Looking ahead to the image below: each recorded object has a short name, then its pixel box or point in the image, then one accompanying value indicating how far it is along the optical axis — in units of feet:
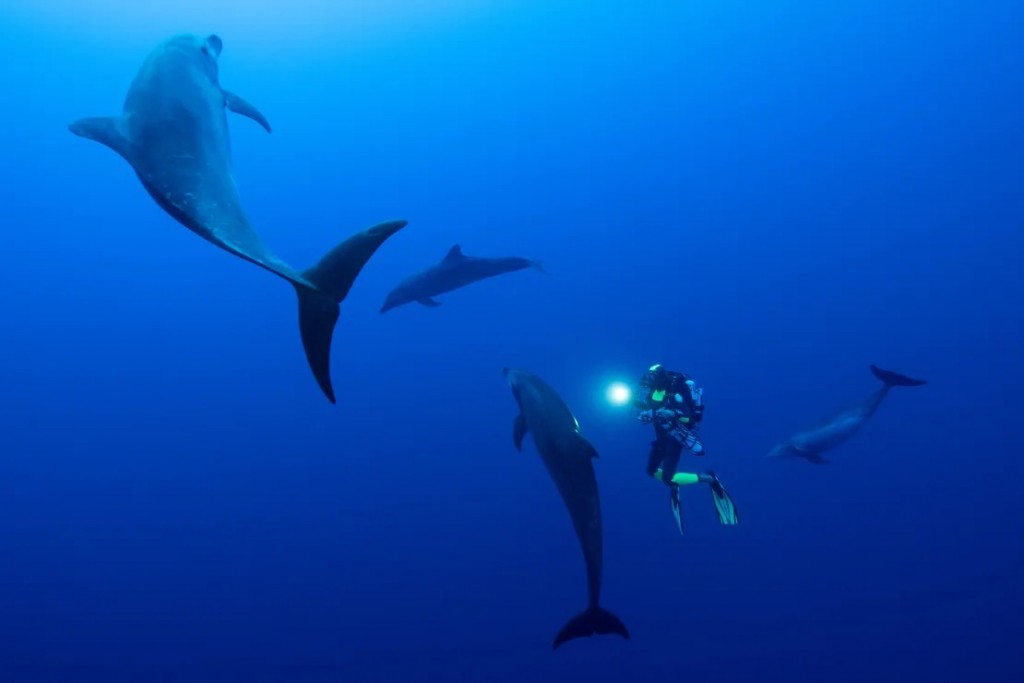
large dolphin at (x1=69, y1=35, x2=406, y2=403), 9.14
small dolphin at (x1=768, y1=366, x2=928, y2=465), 38.01
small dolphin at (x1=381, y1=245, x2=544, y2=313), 31.96
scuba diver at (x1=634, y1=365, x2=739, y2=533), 24.30
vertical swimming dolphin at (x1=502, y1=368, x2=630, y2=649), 16.57
